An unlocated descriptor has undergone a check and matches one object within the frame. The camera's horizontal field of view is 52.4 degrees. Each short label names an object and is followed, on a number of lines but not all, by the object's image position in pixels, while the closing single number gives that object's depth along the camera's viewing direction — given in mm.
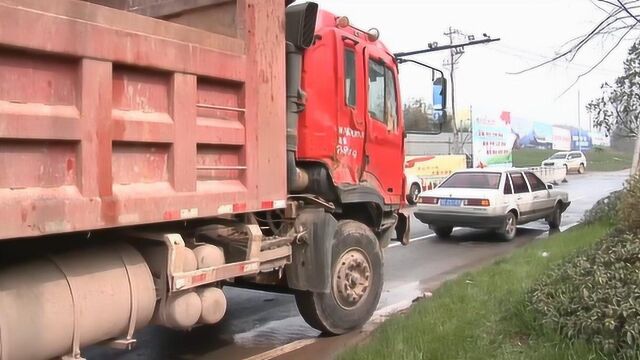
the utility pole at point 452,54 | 51656
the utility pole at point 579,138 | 77012
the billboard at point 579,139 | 77750
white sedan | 13414
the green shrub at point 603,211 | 11870
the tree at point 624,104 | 16438
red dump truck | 3287
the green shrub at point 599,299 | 3912
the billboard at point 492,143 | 35438
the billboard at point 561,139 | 75812
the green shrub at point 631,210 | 5613
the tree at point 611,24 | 9229
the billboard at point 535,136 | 70312
